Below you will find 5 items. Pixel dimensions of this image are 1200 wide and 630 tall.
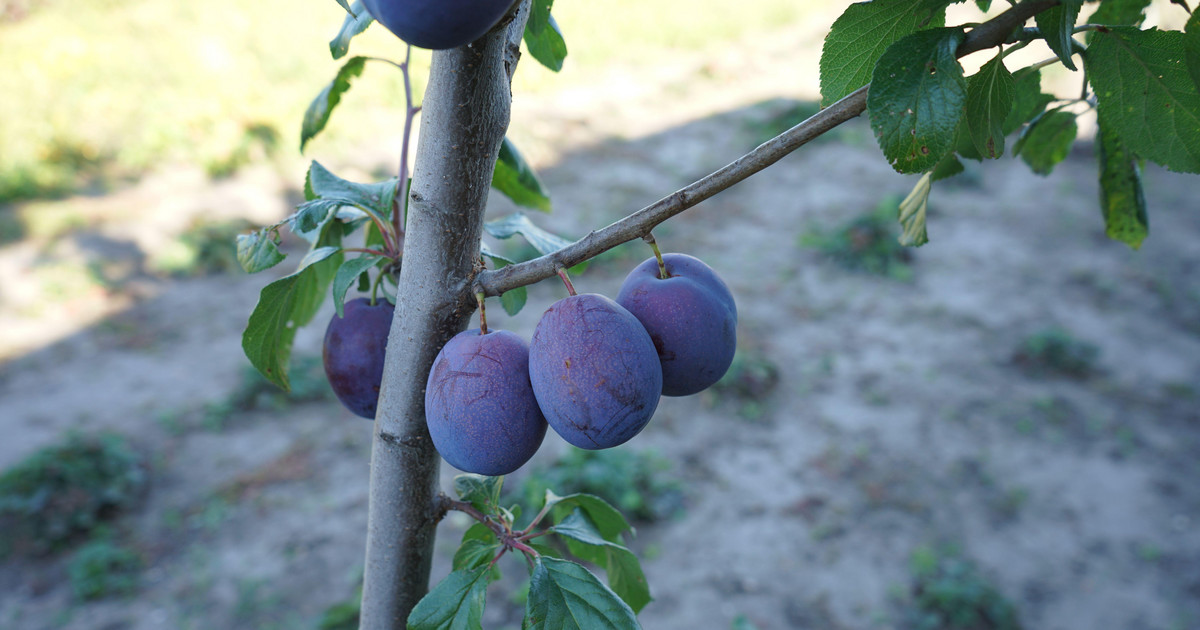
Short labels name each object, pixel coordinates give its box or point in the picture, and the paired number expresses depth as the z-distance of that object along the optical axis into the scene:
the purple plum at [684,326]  0.63
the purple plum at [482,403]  0.60
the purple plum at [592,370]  0.59
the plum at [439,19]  0.44
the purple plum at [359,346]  0.76
